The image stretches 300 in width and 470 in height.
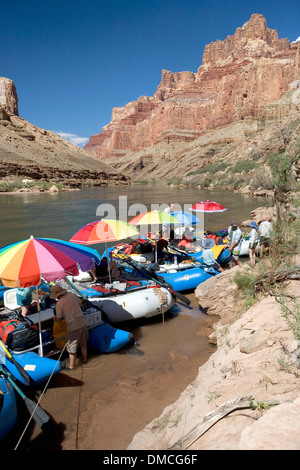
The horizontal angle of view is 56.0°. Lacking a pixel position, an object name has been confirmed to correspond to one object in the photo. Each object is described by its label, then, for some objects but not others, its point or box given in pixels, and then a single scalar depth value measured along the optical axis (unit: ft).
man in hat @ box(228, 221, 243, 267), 30.68
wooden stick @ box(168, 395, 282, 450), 7.72
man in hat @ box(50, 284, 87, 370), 16.01
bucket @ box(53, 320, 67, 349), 17.03
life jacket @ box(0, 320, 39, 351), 15.37
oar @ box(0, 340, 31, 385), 13.76
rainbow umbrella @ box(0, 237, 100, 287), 13.50
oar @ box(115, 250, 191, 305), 25.23
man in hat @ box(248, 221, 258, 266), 29.27
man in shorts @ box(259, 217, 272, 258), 29.19
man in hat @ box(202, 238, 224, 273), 30.12
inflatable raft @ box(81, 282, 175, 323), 21.50
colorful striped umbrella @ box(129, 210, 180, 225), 27.55
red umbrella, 37.47
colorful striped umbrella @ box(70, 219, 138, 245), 22.21
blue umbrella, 32.35
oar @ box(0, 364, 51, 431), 12.10
